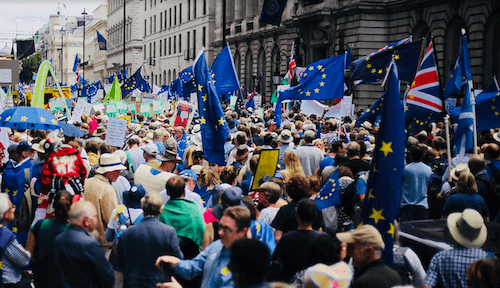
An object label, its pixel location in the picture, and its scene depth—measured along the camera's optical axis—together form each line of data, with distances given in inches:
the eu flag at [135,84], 1105.4
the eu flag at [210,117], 381.7
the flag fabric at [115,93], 926.4
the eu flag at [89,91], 1393.9
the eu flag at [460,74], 456.8
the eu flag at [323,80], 544.7
